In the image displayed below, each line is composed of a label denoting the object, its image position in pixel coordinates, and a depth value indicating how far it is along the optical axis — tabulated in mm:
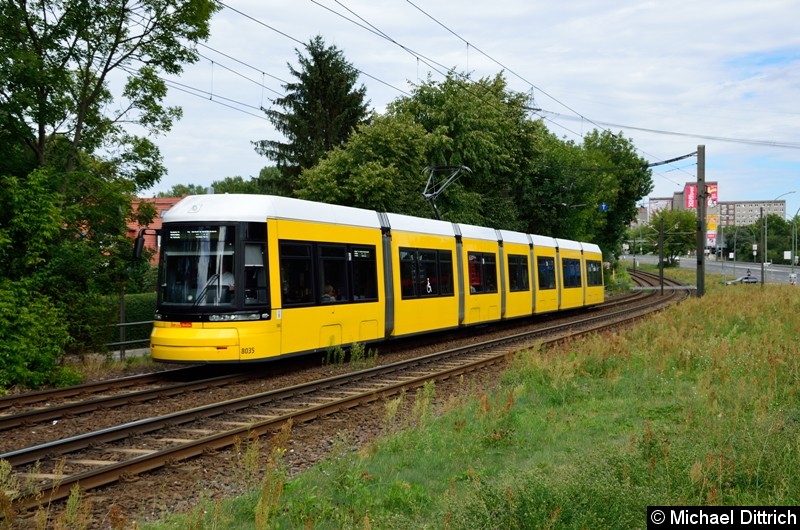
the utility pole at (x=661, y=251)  50188
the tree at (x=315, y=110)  43219
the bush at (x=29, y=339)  11914
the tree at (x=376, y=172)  31297
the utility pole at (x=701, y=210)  32594
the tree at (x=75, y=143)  12750
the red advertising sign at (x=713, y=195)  67438
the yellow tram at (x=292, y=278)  12766
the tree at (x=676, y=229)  111250
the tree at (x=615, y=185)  63156
